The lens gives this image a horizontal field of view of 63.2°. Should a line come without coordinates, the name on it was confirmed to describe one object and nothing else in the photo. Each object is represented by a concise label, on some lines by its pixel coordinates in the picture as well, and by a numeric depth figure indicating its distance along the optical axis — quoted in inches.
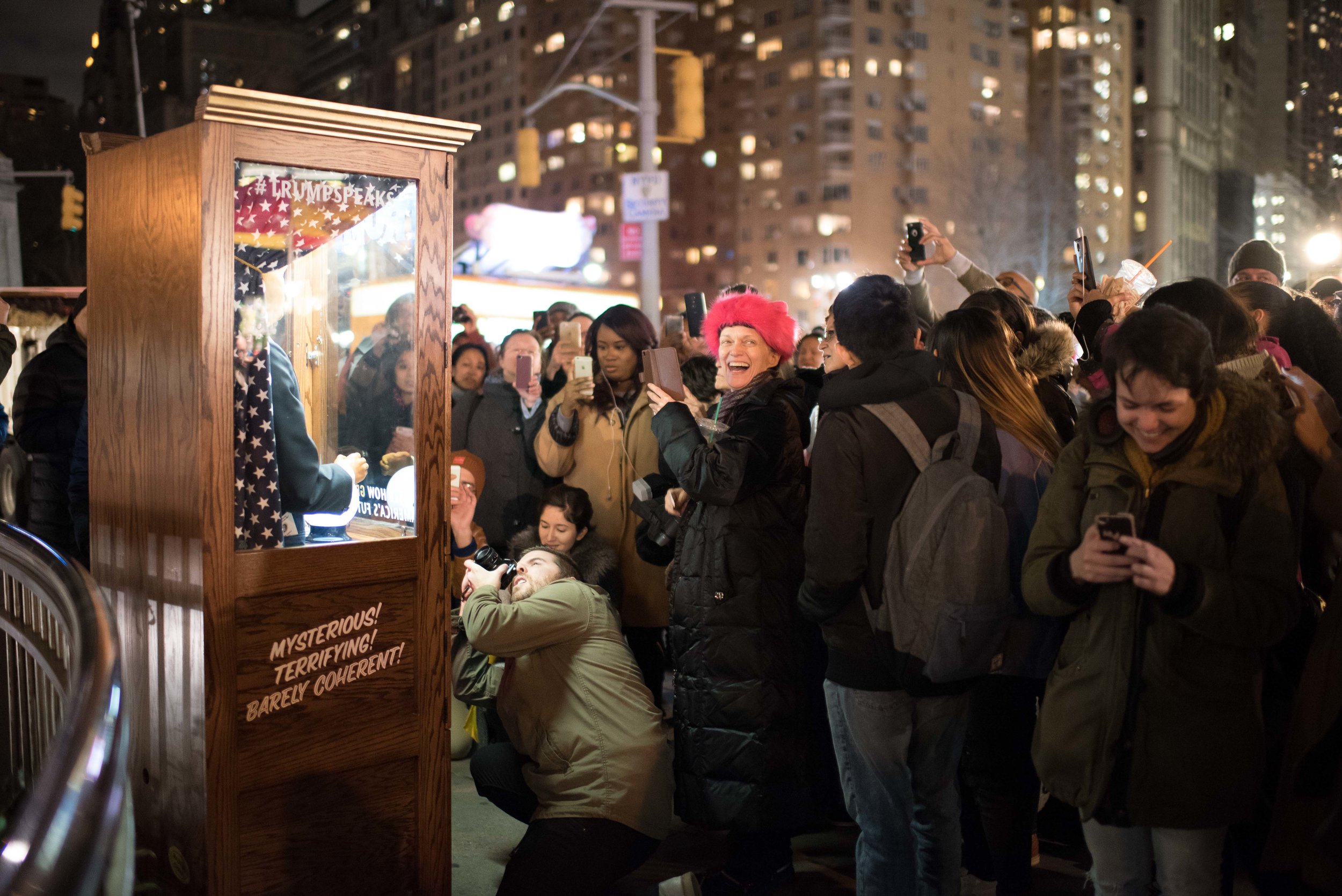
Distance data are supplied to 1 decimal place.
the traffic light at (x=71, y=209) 936.3
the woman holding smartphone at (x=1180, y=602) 100.7
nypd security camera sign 627.8
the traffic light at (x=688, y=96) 560.7
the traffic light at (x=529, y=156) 767.1
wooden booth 132.6
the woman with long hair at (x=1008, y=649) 135.7
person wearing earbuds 197.2
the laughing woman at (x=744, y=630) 151.2
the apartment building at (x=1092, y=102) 3474.4
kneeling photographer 148.1
